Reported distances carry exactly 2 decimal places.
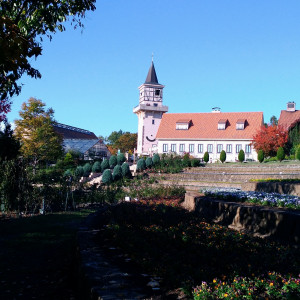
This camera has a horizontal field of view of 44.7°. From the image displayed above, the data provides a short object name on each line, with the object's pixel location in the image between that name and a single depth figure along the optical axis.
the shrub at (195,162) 29.95
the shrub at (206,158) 37.13
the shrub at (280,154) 30.62
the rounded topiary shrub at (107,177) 27.62
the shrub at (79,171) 33.39
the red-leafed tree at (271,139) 34.91
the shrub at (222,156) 37.56
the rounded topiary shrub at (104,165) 37.04
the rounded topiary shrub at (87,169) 36.22
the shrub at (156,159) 30.92
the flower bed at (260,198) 8.45
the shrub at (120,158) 38.12
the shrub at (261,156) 33.09
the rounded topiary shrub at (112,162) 37.50
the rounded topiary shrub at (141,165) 30.89
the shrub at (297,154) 29.64
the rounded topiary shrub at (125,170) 28.72
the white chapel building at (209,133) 44.00
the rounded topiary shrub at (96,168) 36.81
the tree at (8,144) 14.54
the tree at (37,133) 34.34
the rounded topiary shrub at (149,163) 31.25
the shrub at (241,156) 36.66
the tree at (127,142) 76.00
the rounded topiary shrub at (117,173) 28.35
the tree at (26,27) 4.84
